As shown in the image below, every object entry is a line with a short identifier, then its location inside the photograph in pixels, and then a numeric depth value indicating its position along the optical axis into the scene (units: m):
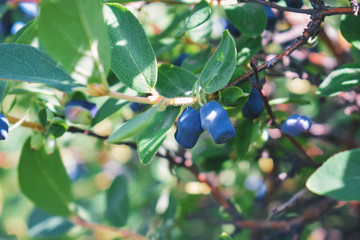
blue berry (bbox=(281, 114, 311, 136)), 0.27
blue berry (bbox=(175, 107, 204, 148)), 0.24
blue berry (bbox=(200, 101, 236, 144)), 0.23
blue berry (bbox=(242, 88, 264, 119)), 0.27
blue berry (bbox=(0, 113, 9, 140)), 0.26
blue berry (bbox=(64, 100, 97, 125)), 0.28
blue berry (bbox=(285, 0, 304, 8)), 0.28
